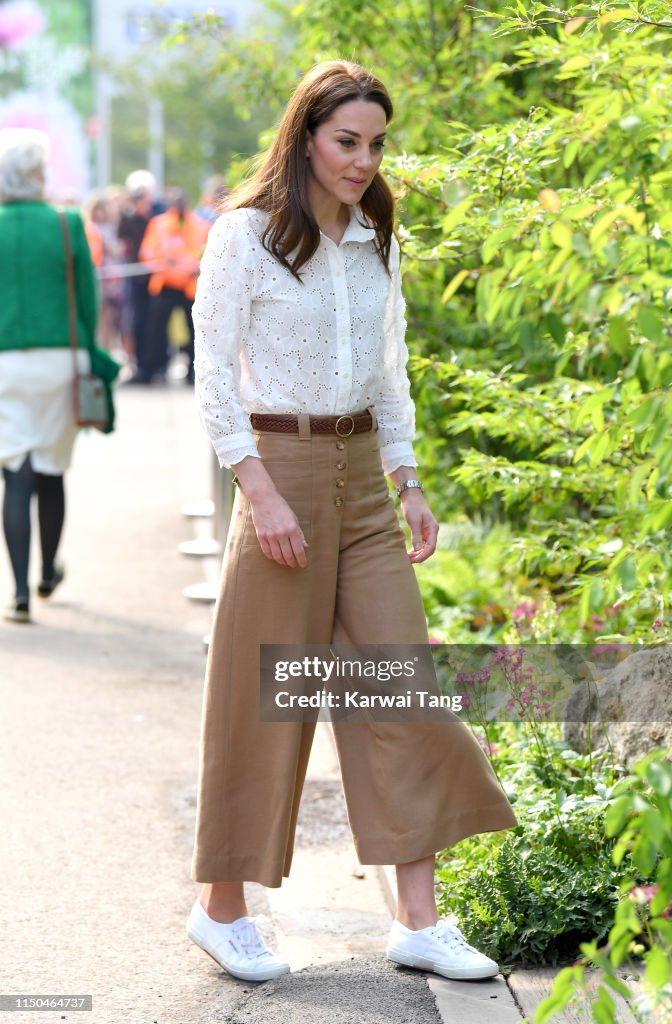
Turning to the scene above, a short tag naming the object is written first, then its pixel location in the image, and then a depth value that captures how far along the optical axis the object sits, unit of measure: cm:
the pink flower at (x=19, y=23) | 3869
